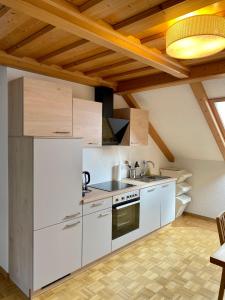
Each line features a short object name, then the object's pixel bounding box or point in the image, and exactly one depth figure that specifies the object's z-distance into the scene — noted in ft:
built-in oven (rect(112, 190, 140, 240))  9.57
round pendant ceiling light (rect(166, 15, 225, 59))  4.47
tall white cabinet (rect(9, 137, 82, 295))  7.06
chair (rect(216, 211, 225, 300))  6.33
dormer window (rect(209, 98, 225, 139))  10.19
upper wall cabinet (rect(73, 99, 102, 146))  8.89
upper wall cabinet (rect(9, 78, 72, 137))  7.17
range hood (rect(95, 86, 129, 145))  10.42
